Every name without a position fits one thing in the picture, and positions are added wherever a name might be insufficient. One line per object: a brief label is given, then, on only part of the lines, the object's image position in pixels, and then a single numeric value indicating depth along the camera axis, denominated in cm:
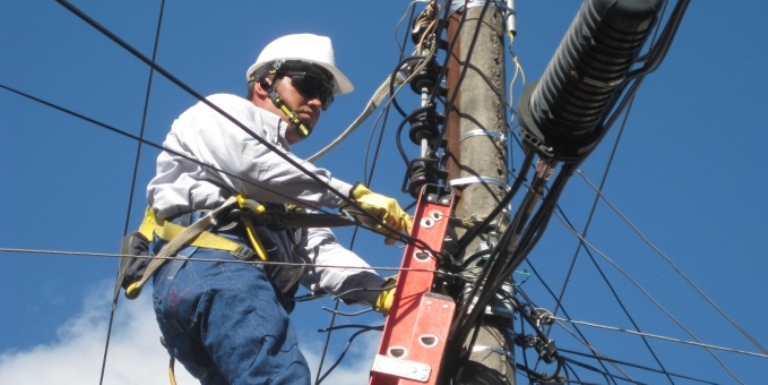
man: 491
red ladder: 480
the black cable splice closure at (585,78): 402
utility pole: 516
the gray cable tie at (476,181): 576
